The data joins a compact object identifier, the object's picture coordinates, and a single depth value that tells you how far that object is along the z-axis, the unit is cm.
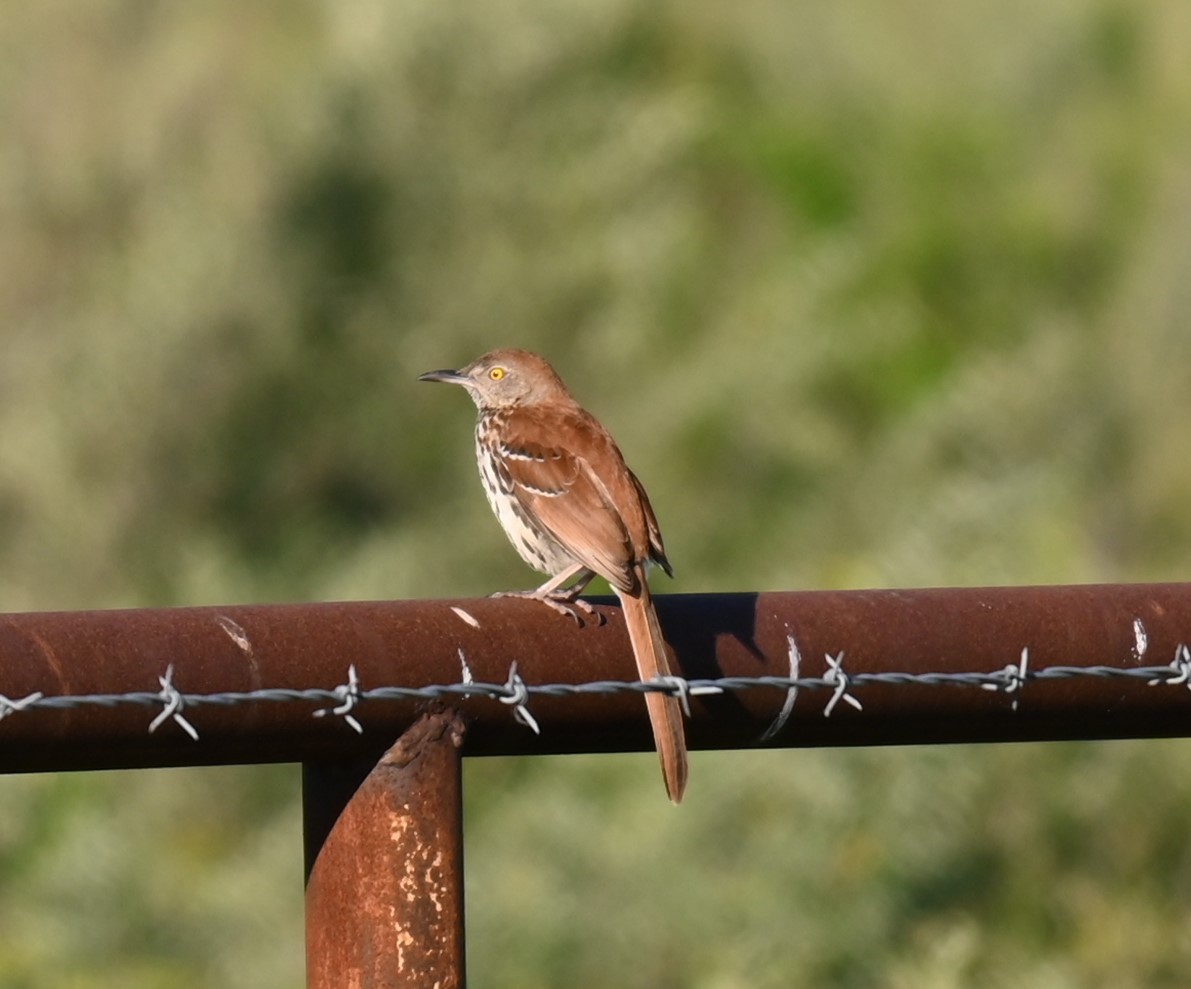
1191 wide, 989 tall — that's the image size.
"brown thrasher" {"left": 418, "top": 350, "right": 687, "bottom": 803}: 945
